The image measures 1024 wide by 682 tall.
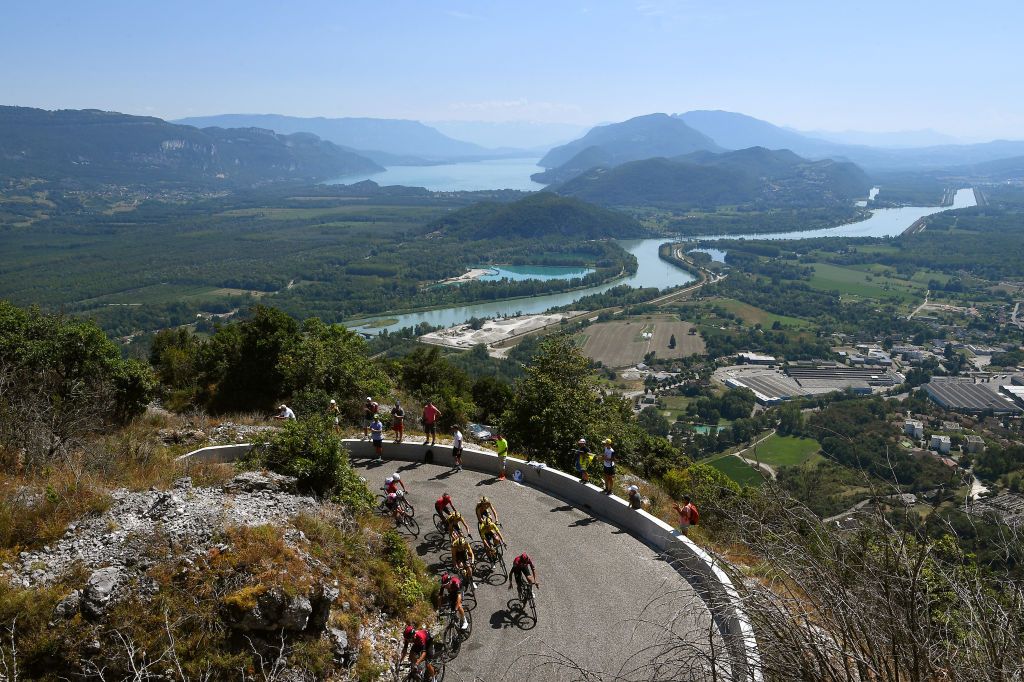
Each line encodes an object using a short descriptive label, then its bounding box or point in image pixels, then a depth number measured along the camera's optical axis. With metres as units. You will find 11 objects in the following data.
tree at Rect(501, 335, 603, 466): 17.38
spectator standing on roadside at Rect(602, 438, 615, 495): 12.66
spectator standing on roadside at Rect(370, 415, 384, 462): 14.93
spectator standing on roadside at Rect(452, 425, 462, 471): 14.38
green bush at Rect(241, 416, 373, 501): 11.58
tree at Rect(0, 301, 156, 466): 11.99
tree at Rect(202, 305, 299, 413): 19.86
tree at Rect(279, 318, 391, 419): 18.77
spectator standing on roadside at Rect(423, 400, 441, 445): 15.04
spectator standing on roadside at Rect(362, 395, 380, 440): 16.34
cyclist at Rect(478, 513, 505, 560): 10.59
